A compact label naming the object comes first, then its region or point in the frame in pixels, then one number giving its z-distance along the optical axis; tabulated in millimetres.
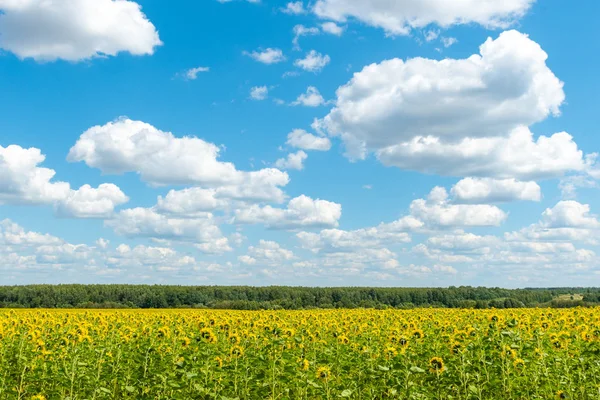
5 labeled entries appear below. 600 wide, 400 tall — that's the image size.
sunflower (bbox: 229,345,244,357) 14257
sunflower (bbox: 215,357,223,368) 12934
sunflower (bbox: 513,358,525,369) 12391
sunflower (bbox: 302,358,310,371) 13091
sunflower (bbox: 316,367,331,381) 11130
